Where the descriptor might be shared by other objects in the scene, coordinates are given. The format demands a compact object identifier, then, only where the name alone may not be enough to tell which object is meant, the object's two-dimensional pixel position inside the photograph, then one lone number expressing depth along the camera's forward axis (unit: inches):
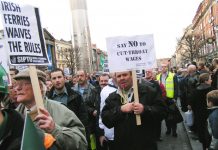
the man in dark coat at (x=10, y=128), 38.0
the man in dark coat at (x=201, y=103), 145.4
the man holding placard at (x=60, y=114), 57.7
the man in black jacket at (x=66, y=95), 103.3
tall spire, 1140.3
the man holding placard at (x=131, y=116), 76.3
